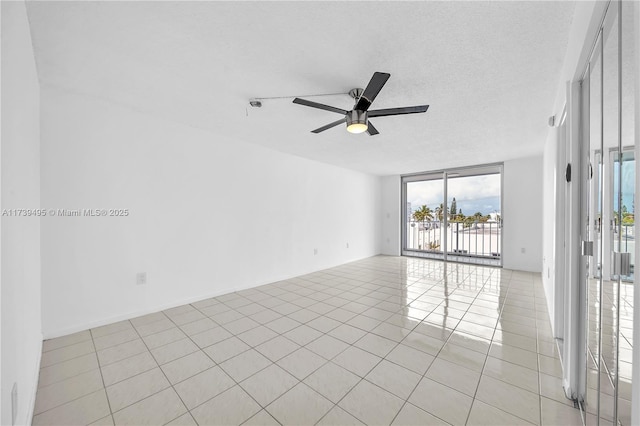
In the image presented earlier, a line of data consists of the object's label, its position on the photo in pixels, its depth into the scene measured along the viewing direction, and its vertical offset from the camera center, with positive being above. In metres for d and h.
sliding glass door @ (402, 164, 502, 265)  6.18 +0.03
